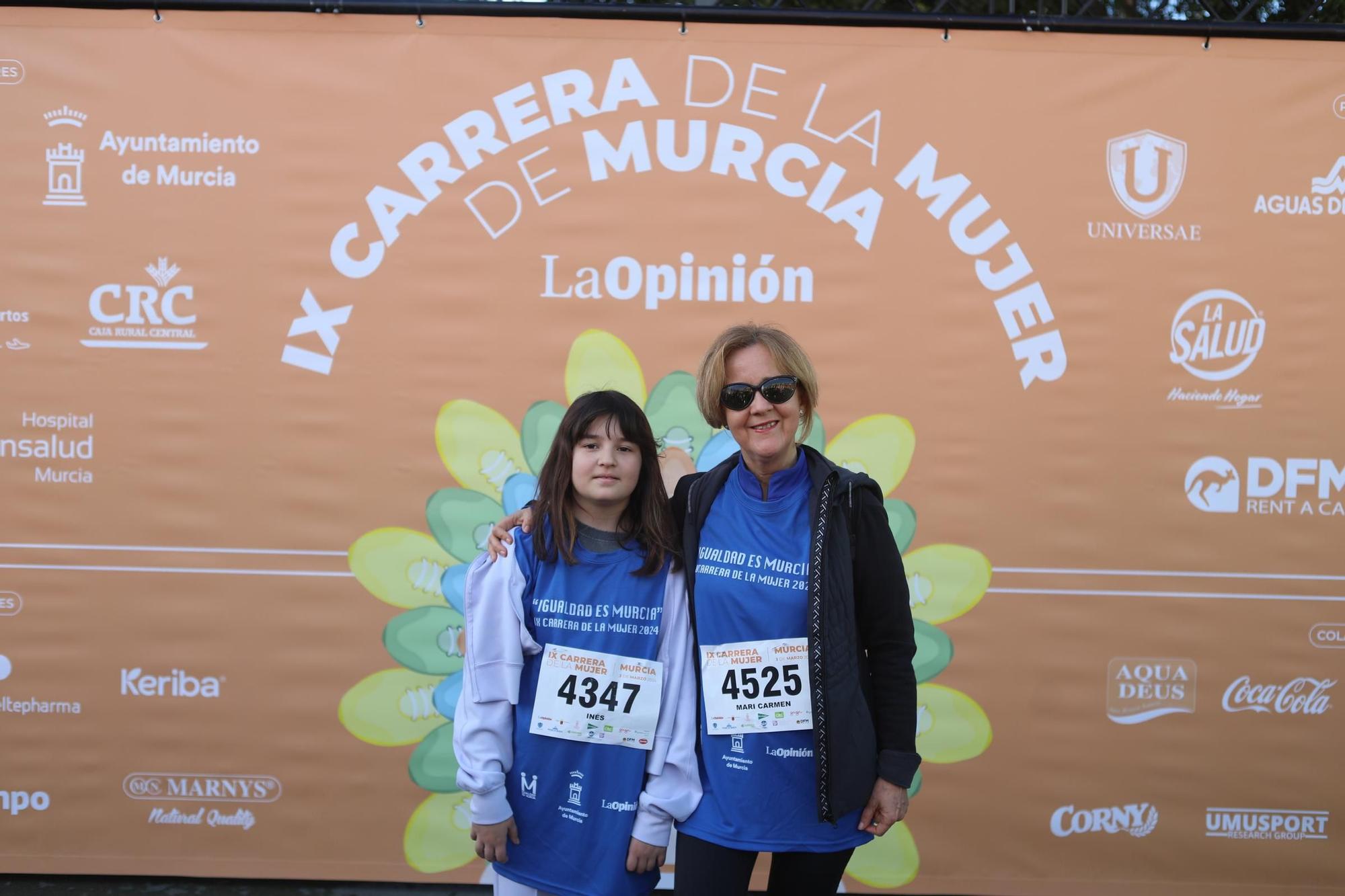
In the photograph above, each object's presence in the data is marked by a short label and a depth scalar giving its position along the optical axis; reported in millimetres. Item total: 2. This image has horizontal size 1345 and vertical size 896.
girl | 1855
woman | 1817
